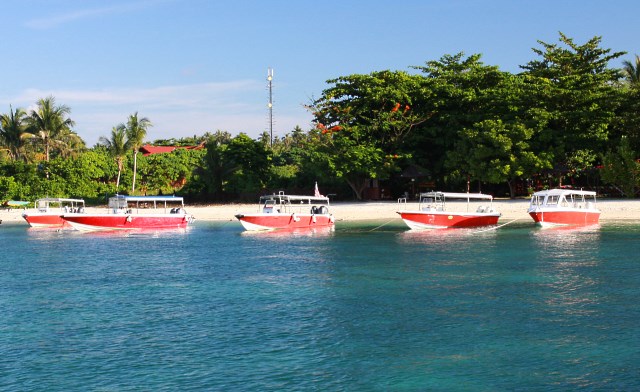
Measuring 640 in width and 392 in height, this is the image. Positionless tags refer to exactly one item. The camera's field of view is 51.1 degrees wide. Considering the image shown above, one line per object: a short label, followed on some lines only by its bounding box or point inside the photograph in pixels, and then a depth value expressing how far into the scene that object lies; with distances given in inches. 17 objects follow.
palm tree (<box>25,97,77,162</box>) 3053.6
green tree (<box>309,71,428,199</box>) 2527.1
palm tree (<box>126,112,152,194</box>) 2997.0
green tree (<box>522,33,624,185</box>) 2377.0
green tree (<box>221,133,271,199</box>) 2847.0
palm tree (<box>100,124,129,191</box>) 2945.4
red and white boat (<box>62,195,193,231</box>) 1942.7
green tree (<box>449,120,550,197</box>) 2313.5
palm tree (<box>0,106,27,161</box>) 3154.5
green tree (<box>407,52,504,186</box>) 2559.1
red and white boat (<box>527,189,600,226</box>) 1818.4
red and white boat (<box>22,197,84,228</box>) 2231.8
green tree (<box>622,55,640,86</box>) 2898.6
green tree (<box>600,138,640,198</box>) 2240.4
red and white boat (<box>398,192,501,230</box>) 1807.3
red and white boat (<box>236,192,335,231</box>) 1861.5
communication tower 4957.2
